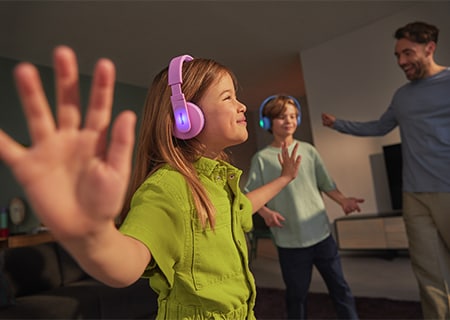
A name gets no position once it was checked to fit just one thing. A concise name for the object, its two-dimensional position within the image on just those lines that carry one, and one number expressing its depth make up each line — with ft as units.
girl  1.12
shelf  10.92
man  4.95
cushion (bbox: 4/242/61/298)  6.31
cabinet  11.22
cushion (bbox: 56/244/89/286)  7.51
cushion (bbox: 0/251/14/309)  5.52
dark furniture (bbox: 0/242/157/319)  5.66
